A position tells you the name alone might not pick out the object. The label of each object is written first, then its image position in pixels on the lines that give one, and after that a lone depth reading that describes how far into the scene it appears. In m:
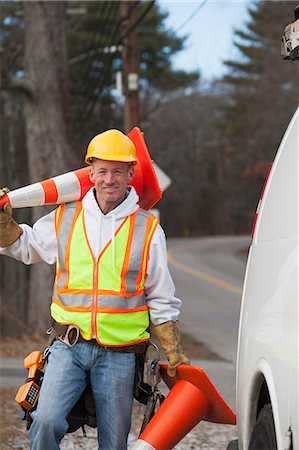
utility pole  16.73
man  4.98
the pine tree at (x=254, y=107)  45.16
